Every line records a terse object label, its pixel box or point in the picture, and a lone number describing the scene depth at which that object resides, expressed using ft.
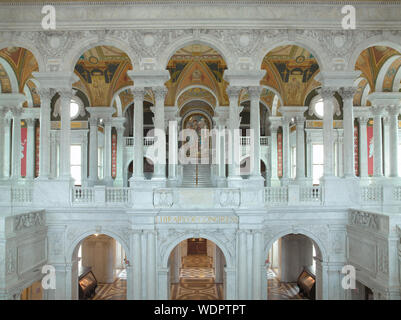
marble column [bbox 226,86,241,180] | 39.70
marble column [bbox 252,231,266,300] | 38.22
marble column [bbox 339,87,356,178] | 40.42
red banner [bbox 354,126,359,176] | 64.23
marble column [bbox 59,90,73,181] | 40.01
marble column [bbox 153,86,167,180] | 39.58
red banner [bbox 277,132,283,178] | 70.74
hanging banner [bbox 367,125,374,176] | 64.54
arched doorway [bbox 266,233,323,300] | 57.52
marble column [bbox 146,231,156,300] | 38.32
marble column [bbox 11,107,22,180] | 48.19
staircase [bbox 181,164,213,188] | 68.61
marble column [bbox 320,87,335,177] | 40.52
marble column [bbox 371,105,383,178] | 48.88
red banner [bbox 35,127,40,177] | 63.26
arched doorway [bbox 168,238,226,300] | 54.54
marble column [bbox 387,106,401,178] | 47.67
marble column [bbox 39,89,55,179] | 40.27
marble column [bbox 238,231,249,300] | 38.19
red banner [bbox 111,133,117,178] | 72.13
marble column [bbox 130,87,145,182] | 40.06
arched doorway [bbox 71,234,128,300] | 58.84
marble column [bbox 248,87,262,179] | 39.93
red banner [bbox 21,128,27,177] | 63.81
